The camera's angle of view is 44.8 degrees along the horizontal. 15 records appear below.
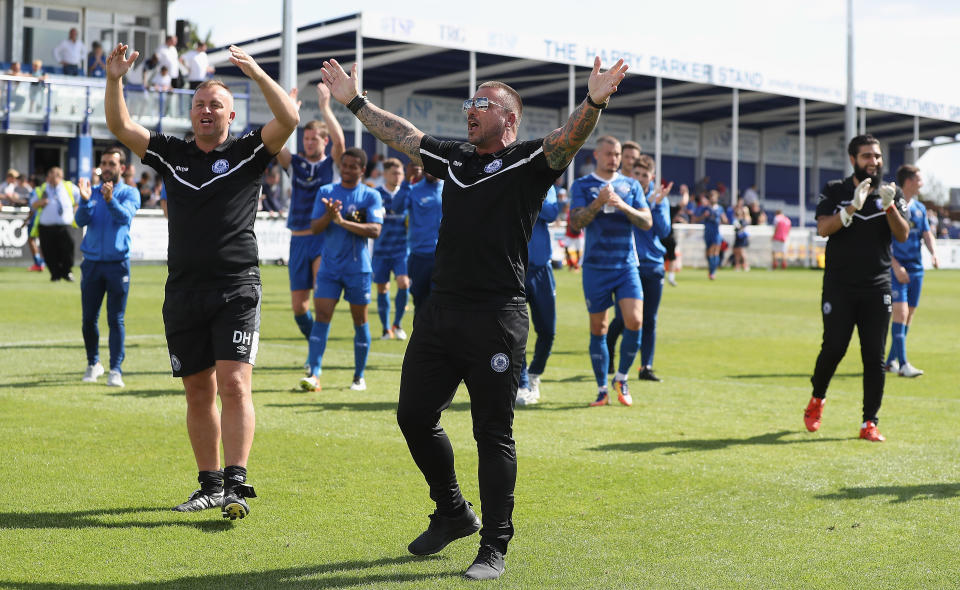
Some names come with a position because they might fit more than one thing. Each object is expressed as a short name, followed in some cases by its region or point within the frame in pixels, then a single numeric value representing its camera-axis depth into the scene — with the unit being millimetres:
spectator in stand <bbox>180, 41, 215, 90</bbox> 31406
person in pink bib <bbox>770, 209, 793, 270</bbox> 38688
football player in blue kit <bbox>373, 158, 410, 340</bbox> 14414
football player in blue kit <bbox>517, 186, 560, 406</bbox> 9711
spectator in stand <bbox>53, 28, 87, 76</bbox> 32500
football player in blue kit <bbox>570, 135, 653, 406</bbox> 9328
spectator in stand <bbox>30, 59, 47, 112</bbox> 29969
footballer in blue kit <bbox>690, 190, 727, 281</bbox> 30734
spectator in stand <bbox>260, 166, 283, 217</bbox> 30875
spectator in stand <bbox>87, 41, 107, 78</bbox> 32688
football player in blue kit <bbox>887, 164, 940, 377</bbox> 11812
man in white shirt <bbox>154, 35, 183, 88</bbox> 30641
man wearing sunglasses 4820
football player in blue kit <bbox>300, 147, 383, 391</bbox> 9898
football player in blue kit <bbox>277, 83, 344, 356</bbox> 10617
